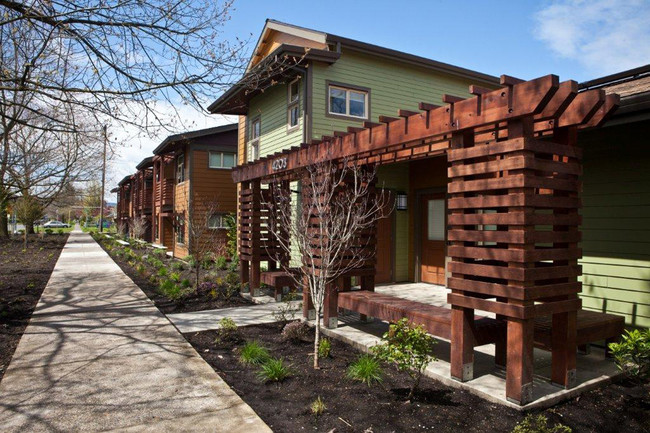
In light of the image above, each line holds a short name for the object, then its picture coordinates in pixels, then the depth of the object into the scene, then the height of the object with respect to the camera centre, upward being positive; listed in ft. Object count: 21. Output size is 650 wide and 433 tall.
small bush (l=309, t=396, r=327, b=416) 12.58 -5.38
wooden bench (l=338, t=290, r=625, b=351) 15.12 -3.68
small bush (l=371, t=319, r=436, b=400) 13.83 -4.03
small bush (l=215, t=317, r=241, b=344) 20.35 -5.32
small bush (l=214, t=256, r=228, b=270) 45.70 -4.45
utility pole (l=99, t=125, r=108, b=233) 134.64 +7.41
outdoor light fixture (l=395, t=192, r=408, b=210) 38.39 +1.90
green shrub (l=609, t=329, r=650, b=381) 13.83 -4.15
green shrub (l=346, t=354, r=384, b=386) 15.01 -5.22
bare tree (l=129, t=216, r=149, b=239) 78.43 -1.02
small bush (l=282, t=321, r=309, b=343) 20.04 -5.11
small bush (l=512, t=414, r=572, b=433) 10.76 -5.09
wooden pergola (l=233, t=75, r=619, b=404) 12.64 +0.54
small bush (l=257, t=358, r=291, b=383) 15.28 -5.31
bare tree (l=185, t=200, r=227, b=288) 50.15 -1.83
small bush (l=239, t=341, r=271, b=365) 17.21 -5.33
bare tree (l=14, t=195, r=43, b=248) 77.10 +1.78
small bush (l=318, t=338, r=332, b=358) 17.44 -5.10
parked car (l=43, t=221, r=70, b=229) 240.32 -3.39
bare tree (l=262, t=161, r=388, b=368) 18.20 +0.02
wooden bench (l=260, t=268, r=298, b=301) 29.01 -4.00
